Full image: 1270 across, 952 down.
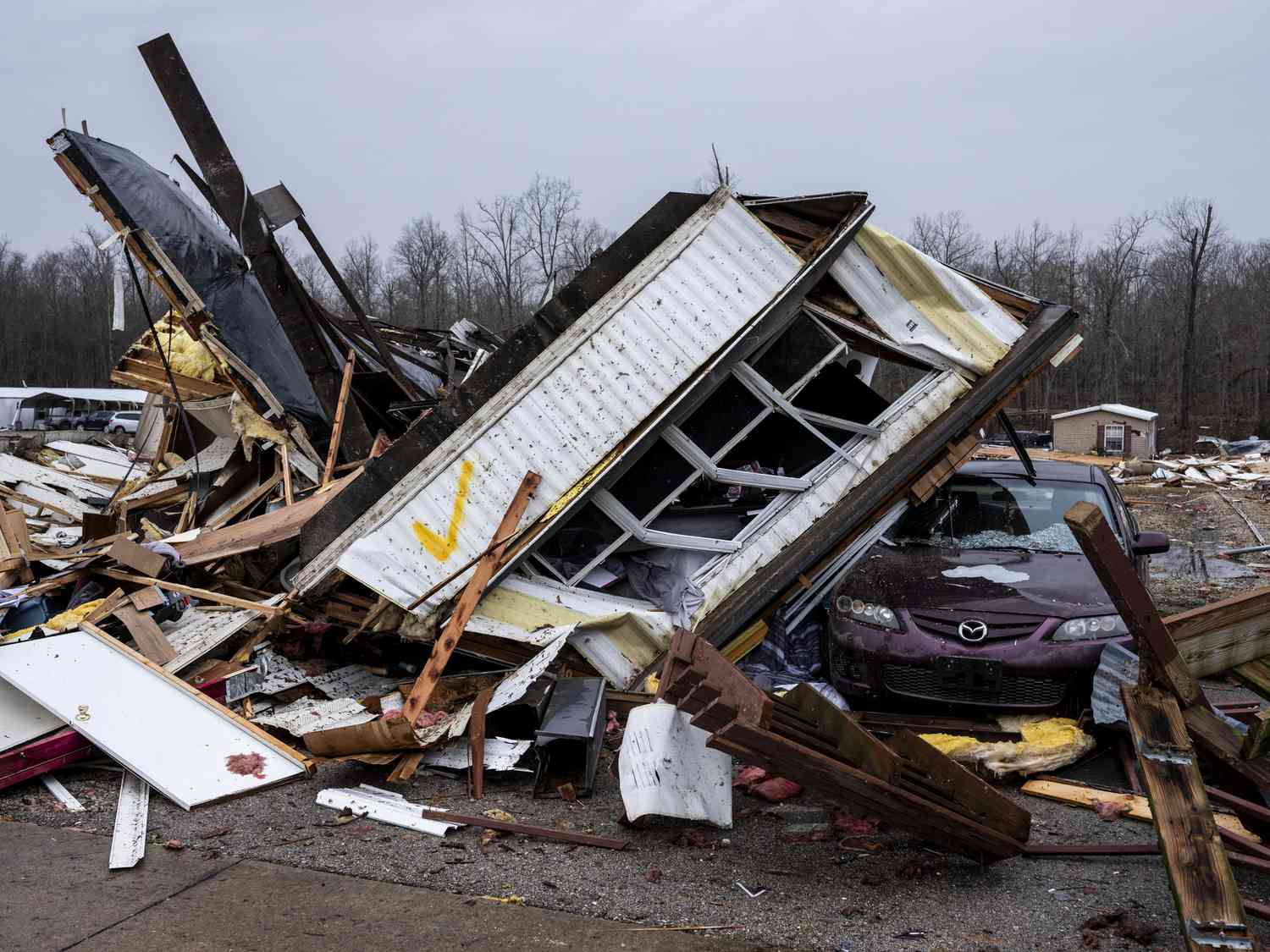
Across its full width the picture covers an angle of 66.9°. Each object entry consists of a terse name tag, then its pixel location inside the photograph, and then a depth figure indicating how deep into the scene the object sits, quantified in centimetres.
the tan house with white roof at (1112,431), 3591
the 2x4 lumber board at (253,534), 754
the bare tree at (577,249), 5407
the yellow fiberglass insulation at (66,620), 653
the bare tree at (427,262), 6344
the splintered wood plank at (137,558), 738
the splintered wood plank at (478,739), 516
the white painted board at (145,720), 518
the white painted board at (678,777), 445
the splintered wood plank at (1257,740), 349
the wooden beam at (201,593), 707
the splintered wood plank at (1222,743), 359
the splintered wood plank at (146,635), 647
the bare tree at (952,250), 6531
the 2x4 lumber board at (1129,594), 304
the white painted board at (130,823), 438
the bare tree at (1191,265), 5197
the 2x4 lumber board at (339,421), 885
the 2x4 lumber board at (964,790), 385
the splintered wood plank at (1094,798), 442
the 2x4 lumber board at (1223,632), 375
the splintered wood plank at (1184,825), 276
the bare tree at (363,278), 6325
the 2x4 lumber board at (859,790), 369
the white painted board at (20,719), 536
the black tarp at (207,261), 911
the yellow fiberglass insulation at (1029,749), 505
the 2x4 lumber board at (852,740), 375
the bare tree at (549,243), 5978
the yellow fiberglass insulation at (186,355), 1084
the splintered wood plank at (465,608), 575
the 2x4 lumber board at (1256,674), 389
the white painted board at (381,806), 468
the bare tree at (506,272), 6075
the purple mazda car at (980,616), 546
